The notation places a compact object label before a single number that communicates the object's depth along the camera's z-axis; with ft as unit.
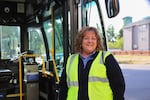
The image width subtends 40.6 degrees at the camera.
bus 7.04
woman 4.54
